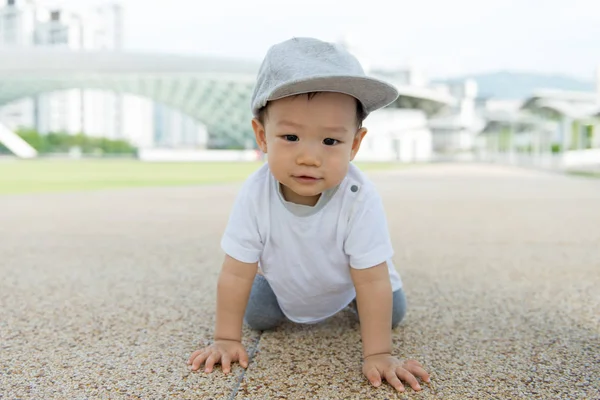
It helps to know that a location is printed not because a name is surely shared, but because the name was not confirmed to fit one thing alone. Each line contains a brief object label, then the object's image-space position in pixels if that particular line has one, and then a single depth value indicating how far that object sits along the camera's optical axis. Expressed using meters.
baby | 1.56
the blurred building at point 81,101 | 79.88
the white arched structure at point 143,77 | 45.81
